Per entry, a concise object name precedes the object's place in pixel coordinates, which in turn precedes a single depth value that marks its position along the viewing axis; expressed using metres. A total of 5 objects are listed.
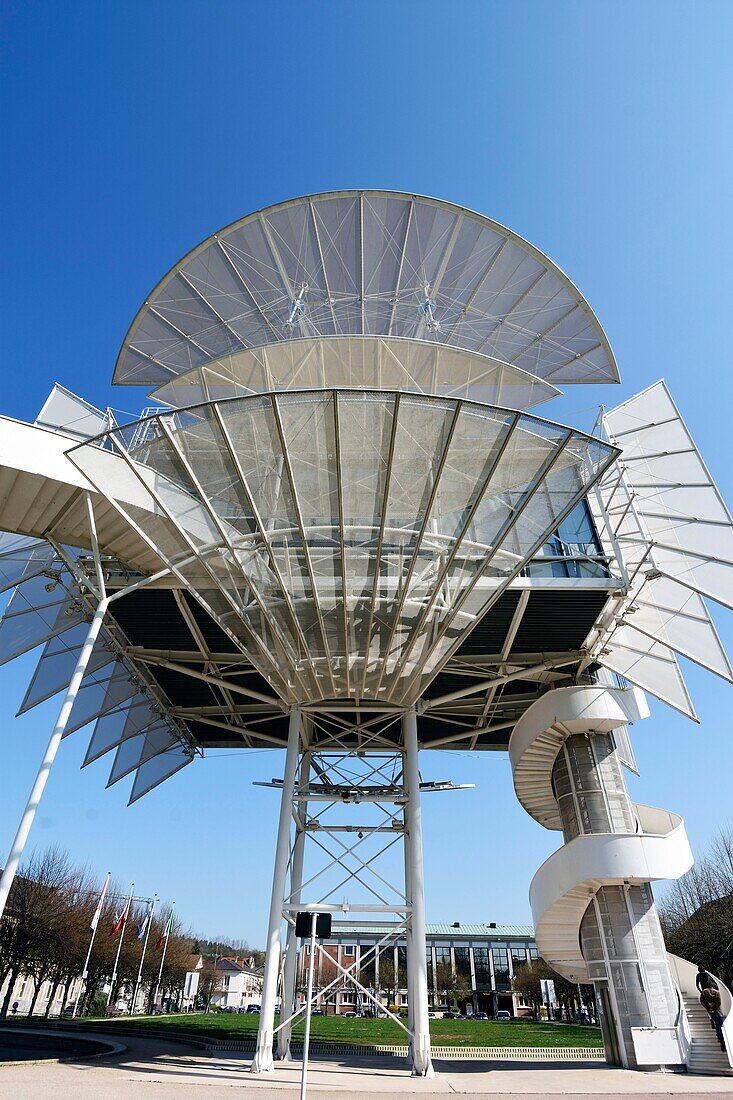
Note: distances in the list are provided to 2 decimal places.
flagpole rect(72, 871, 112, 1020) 45.62
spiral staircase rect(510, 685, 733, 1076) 21.29
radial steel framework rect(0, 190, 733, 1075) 16.11
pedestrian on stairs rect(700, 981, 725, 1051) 19.97
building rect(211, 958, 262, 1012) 115.50
